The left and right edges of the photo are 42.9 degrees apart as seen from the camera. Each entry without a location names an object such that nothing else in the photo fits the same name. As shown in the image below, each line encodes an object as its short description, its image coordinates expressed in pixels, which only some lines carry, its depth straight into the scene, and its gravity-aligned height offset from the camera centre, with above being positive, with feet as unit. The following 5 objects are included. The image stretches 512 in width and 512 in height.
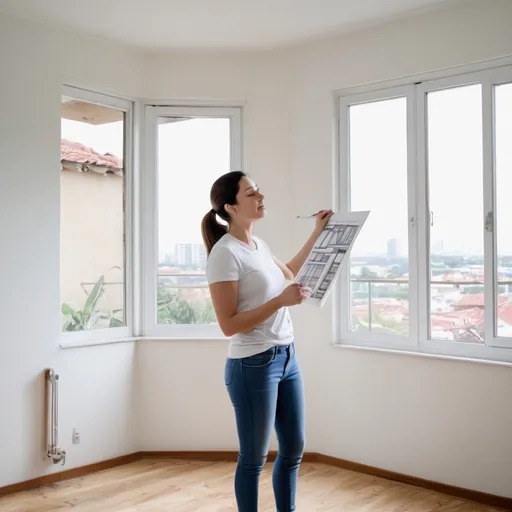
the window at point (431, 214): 10.71 +0.84
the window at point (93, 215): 12.50 +0.95
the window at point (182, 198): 13.50 +1.34
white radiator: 11.68 -2.79
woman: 7.32 -0.92
